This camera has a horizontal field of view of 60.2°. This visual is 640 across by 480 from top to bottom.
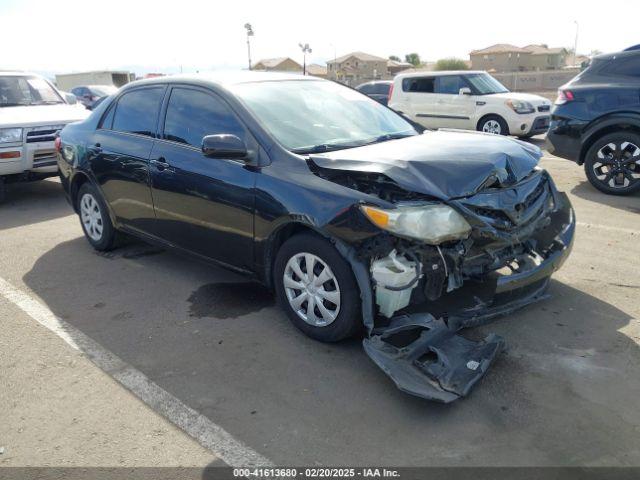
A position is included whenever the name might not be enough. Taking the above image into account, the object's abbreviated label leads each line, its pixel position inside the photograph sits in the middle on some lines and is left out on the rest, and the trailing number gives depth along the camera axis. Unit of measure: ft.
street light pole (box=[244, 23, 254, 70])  193.72
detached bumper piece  9.77
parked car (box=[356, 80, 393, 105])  56.00
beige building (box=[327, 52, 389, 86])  313.73
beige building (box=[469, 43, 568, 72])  286.05
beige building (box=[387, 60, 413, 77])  304.71
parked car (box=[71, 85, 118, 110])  72.33
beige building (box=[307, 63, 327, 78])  290.23
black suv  23.49
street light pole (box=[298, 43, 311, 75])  199.93
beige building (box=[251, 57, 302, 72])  256.73
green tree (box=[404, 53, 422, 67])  373.40
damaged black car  10.73
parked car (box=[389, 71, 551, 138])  40.27
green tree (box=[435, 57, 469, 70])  214.69
